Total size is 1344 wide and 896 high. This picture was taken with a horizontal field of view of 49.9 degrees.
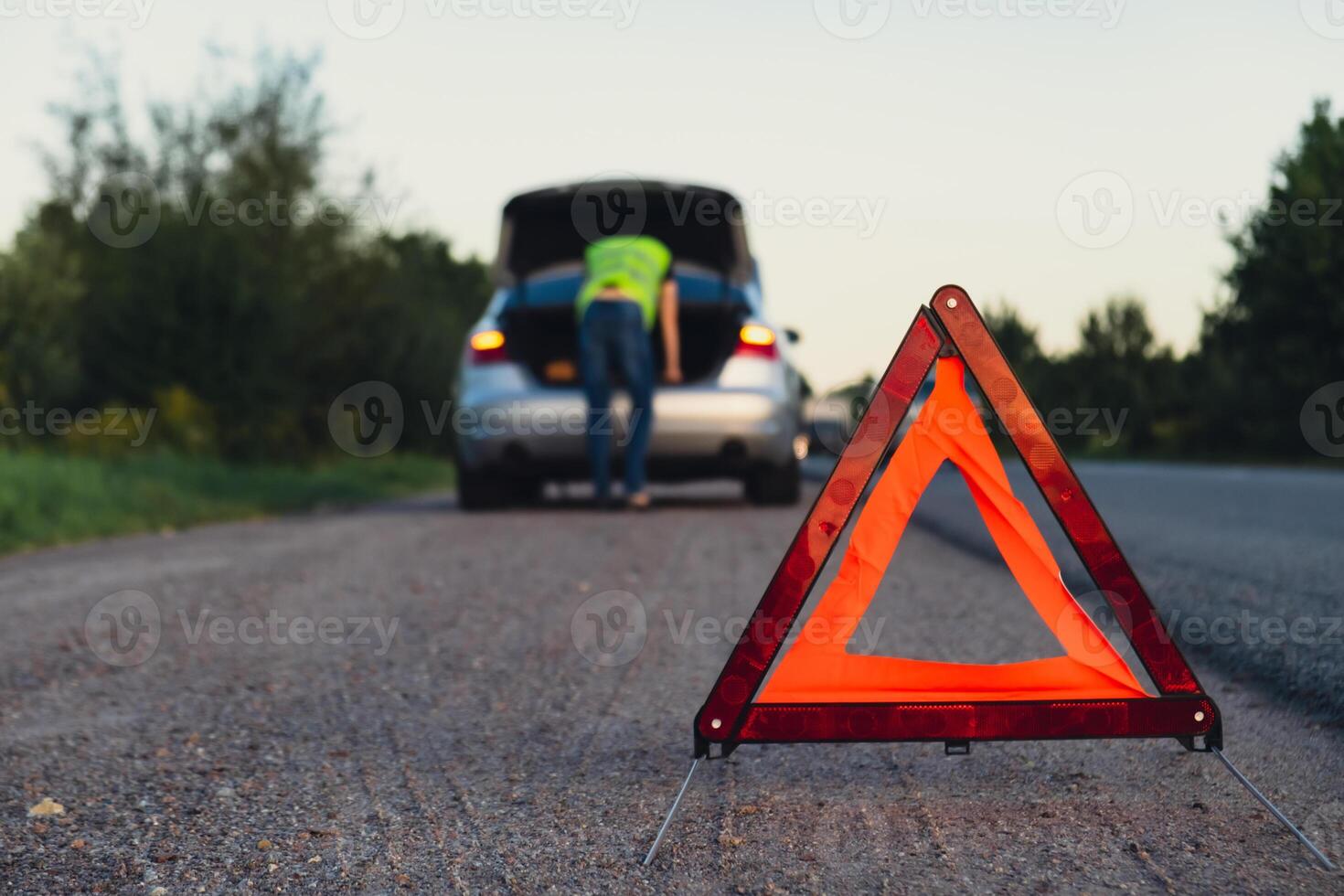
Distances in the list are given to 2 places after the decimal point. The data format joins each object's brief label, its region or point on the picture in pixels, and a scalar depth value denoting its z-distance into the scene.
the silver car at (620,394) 9.91
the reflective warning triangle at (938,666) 2.75
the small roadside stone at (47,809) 3.00
